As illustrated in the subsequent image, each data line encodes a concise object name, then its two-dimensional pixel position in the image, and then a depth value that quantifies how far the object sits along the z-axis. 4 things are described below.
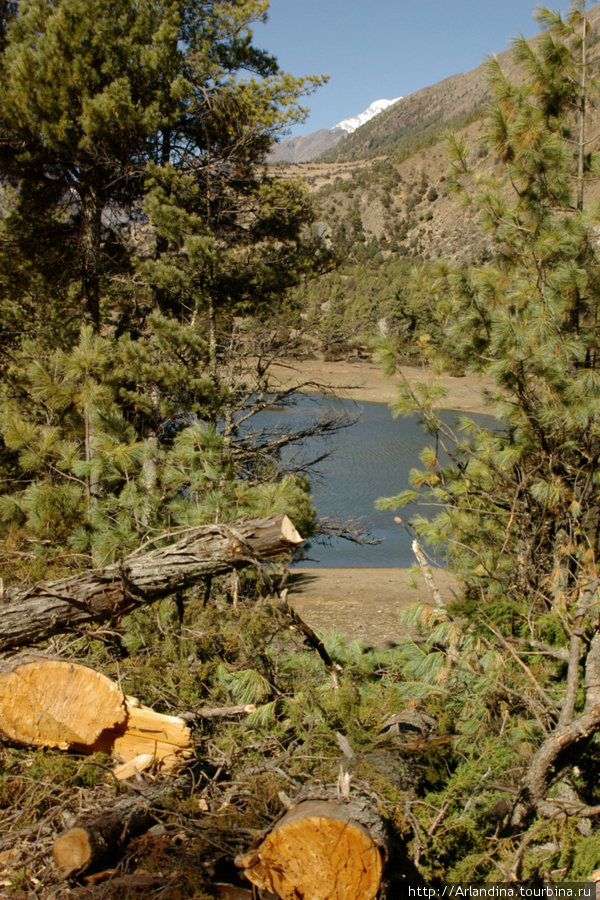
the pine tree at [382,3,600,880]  3.12
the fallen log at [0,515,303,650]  3.33
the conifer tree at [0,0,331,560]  6.12
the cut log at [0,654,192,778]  3.28
